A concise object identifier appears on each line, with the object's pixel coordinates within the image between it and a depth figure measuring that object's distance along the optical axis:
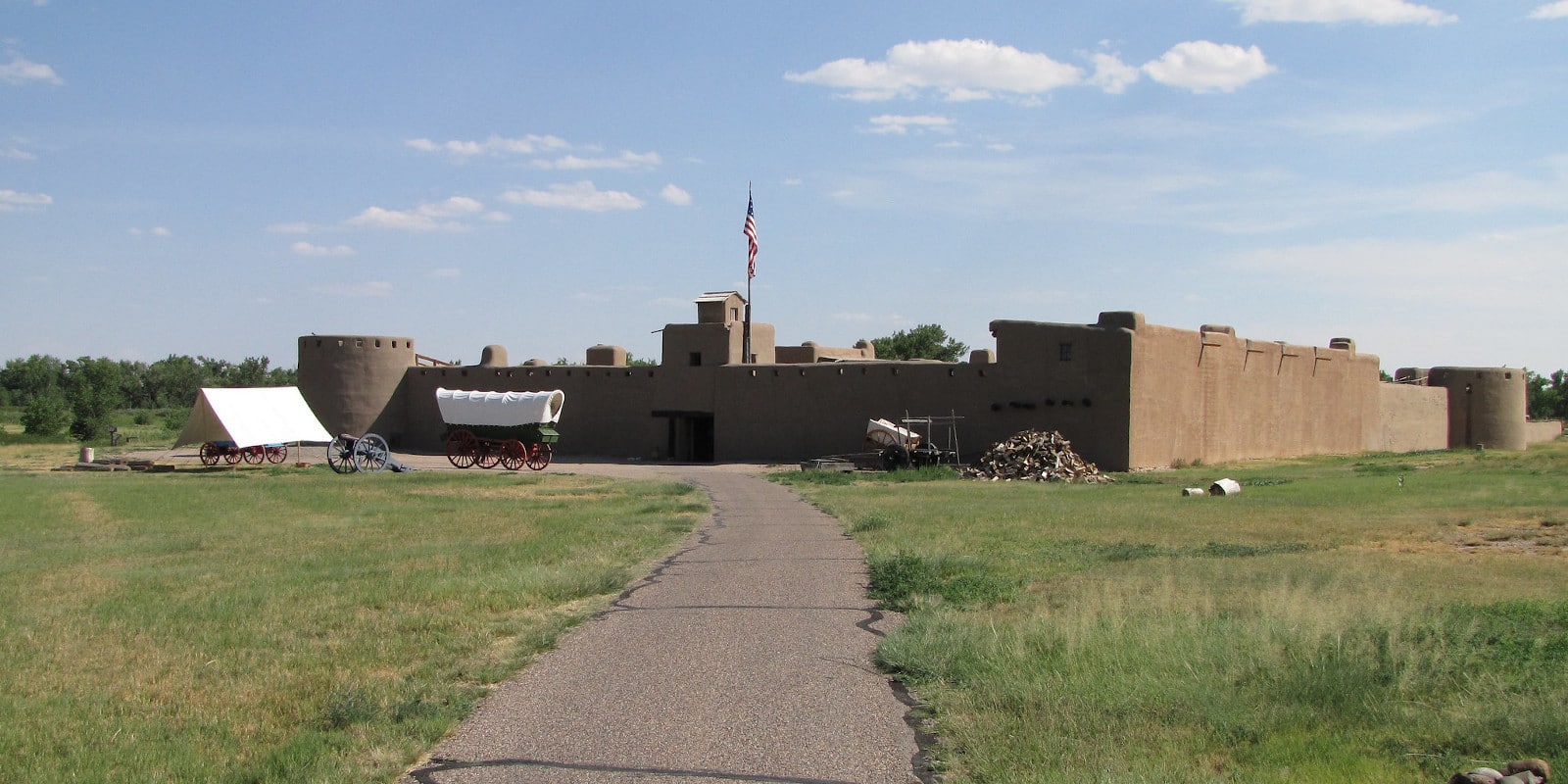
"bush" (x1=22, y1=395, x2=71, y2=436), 61.62
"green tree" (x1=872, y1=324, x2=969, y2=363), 81.25
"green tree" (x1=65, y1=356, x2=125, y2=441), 60.56
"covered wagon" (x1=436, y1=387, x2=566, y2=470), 36.75
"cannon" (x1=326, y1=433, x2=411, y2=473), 35.28
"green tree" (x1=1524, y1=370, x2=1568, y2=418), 90.94
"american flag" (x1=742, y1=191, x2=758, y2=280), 43.66
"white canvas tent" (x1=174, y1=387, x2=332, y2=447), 35.69
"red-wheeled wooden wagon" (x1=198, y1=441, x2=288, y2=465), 36.84
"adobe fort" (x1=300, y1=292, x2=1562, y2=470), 34.59
